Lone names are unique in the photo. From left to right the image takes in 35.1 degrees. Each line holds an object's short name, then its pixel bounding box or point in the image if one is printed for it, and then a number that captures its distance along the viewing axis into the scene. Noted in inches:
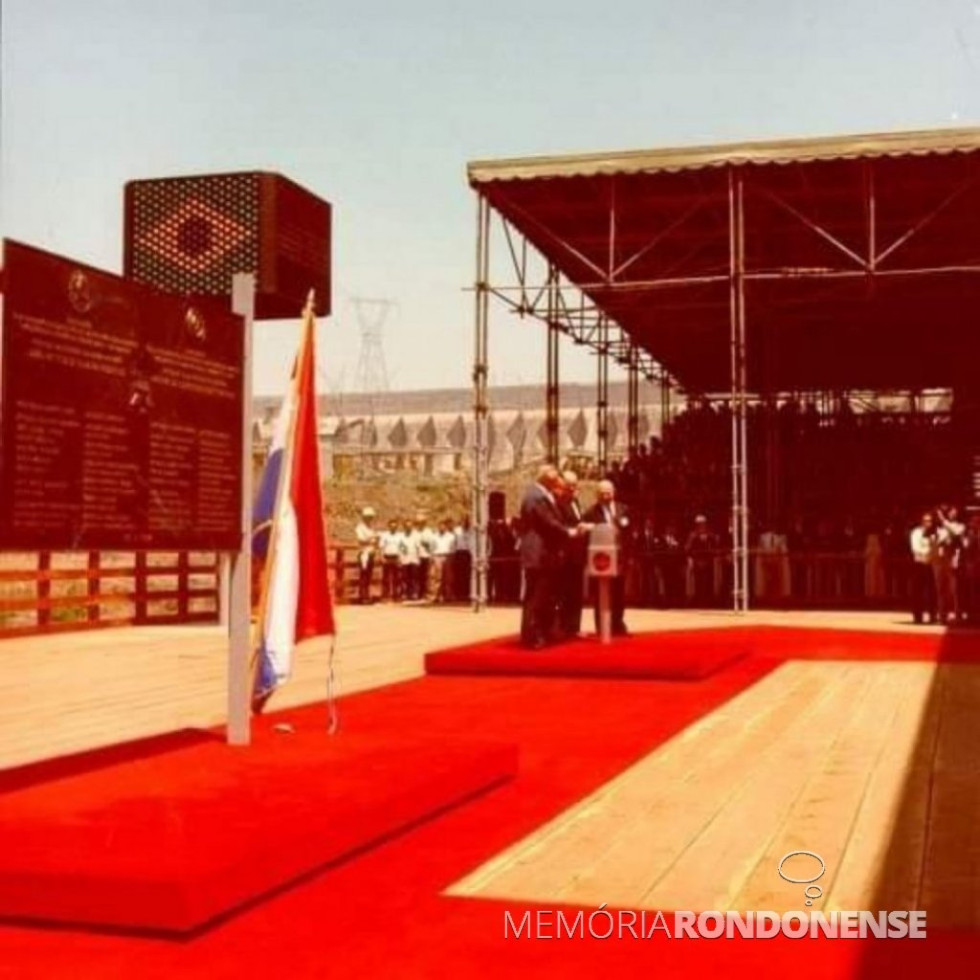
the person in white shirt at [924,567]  706.8
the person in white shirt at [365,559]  1002.7
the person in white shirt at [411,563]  1039.0
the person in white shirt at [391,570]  1042.7
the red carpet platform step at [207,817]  159.5
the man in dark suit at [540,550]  499.2
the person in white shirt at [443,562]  1023.0
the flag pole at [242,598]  250.4
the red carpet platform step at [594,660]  441.7
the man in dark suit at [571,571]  519.5
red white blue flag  249.4
